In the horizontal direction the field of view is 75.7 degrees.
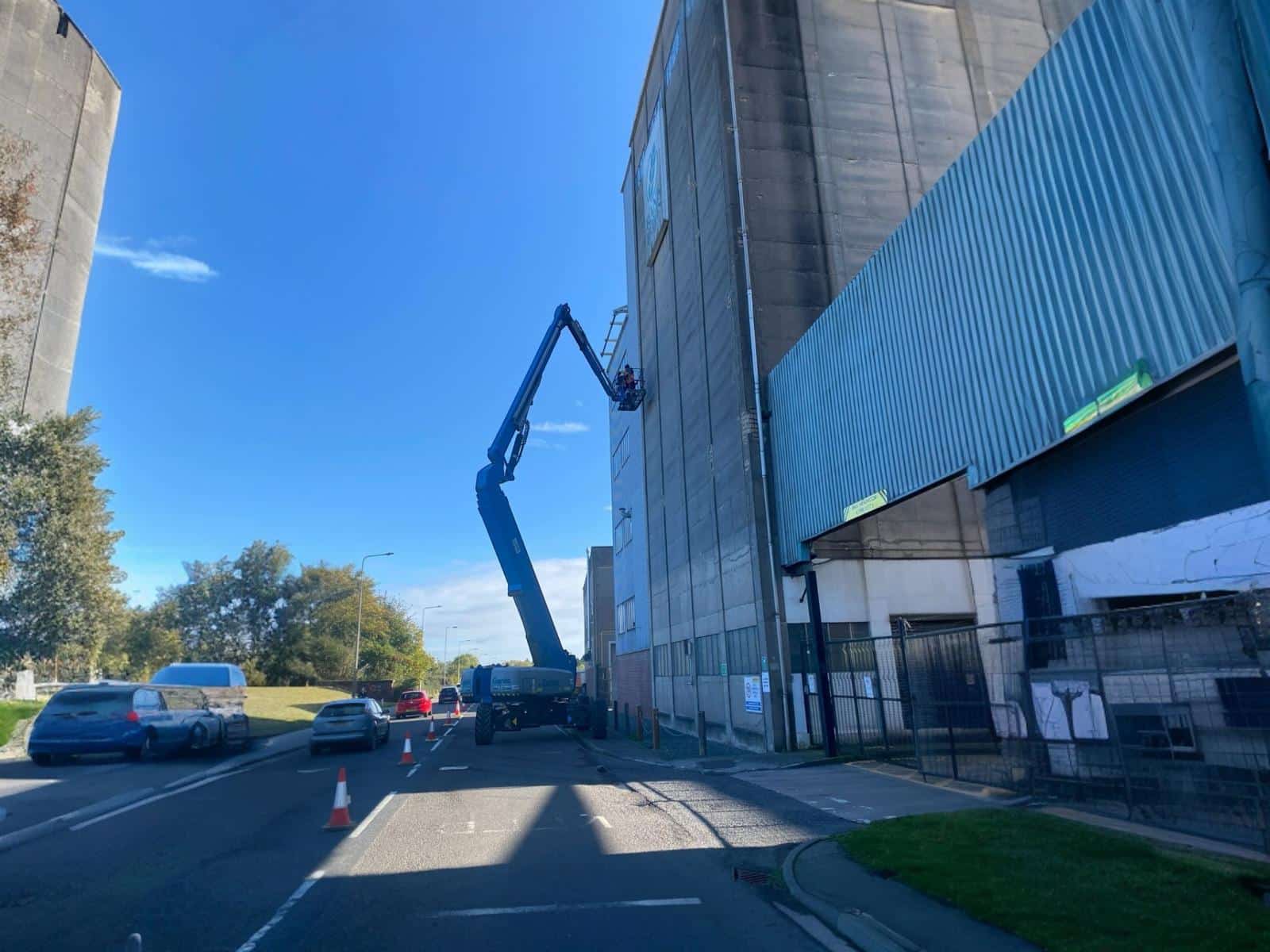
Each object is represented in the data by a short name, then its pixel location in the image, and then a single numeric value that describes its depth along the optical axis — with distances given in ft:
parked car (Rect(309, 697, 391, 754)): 70.95
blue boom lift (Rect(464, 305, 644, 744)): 78.95
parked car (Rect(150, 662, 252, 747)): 74.08
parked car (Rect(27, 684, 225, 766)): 56.13
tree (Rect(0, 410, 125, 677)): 107.14
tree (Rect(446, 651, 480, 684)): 546.83
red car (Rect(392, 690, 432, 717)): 144.66
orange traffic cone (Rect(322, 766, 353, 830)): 32.22
